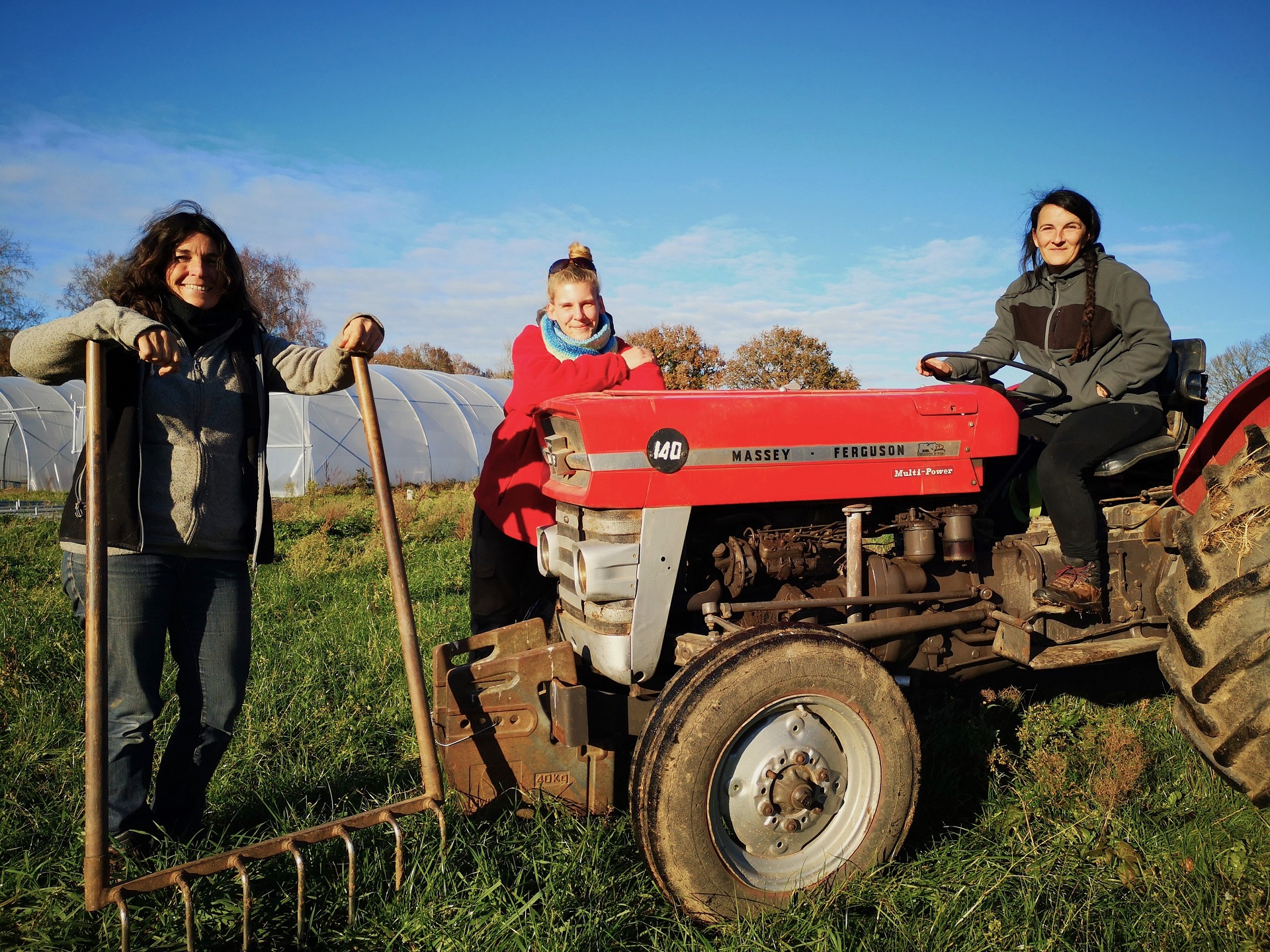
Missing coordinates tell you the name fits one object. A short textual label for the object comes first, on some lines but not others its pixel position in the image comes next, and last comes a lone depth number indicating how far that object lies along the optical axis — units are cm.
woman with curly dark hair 262
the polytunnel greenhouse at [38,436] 1834
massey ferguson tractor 255
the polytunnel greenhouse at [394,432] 1719
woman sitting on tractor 331
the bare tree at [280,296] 4156
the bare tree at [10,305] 3167
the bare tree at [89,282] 3288
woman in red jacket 337
